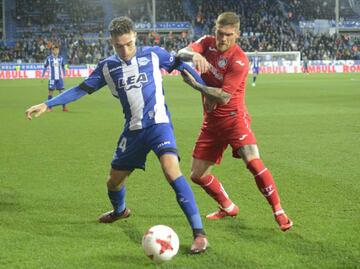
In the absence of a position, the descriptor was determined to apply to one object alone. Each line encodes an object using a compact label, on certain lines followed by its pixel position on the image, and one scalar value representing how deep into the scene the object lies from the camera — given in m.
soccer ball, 9.43
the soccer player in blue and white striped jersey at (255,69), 64.44
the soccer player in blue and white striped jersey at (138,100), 10.52
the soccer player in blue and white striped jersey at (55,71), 41.87
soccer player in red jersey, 11.20
